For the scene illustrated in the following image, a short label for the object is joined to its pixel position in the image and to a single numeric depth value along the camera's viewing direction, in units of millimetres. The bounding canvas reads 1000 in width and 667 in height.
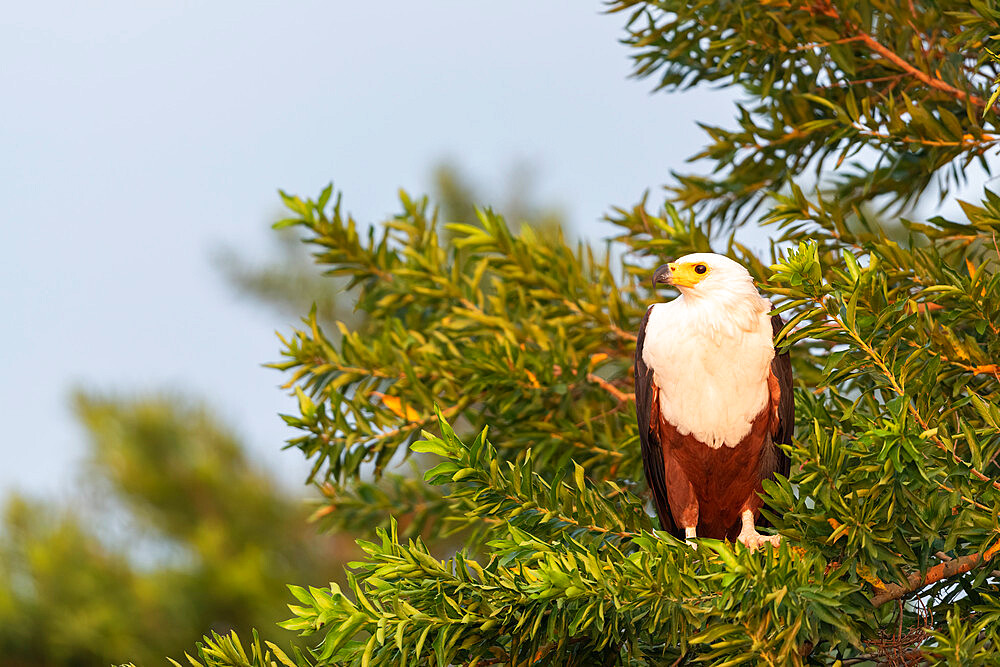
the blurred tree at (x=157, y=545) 28250
